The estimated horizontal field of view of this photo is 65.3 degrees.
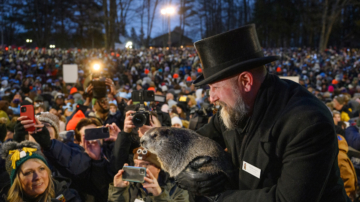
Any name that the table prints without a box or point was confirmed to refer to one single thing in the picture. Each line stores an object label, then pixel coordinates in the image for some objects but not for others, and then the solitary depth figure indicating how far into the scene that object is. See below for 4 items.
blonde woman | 2.78
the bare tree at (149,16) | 37.03
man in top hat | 1.52
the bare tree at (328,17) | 30.97
